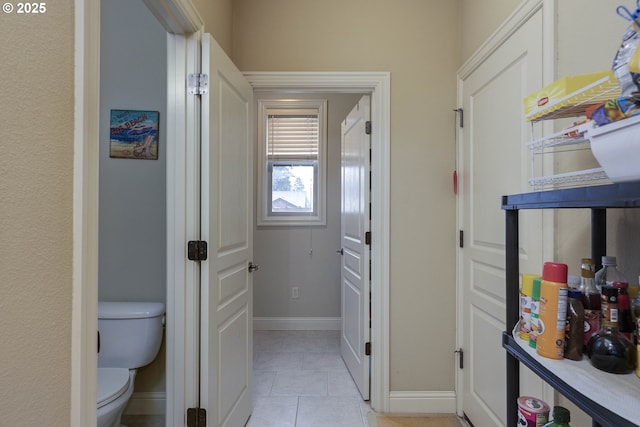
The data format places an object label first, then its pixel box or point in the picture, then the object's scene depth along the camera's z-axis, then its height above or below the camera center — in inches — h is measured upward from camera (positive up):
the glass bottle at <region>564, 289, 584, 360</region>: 31.9 -10.5
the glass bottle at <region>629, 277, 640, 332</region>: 28.8 -7.8
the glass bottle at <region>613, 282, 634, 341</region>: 30.3 -8.7
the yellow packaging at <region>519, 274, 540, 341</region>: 36.0 -9.4
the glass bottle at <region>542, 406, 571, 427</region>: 34.1 -20.1
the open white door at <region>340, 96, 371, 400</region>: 89.4 -8.3
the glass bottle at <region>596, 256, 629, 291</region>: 33.3 -5.7
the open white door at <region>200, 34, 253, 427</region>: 60.0 -5.2
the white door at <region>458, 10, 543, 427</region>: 56.3 +3.9
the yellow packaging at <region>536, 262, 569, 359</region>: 31.8 -8.8
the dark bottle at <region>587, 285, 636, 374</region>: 28.8 -11.0
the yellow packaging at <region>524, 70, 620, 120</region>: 31.7 +12.4
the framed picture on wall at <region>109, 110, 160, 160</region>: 82.7 +19.2
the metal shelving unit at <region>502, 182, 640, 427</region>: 24.3 -6.3
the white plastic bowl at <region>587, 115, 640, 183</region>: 22.9 +4.9
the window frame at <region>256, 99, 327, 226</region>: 144.6 +22.0
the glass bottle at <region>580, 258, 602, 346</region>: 31.9 -8.6
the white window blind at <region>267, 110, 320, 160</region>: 146.6 +34.3
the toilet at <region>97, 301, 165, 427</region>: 76.4 -27.1
